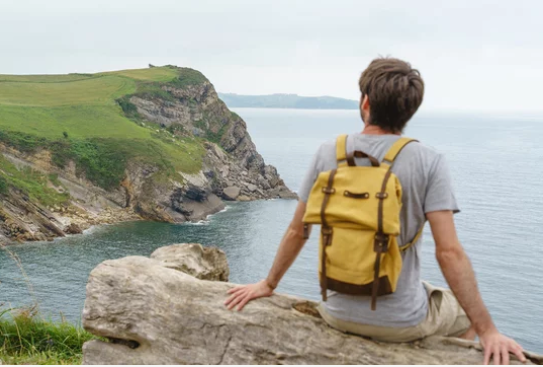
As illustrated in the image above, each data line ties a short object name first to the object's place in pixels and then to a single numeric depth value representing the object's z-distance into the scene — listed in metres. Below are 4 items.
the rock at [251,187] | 118.38
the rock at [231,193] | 112.19
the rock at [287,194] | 117.35
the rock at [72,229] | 82.44
